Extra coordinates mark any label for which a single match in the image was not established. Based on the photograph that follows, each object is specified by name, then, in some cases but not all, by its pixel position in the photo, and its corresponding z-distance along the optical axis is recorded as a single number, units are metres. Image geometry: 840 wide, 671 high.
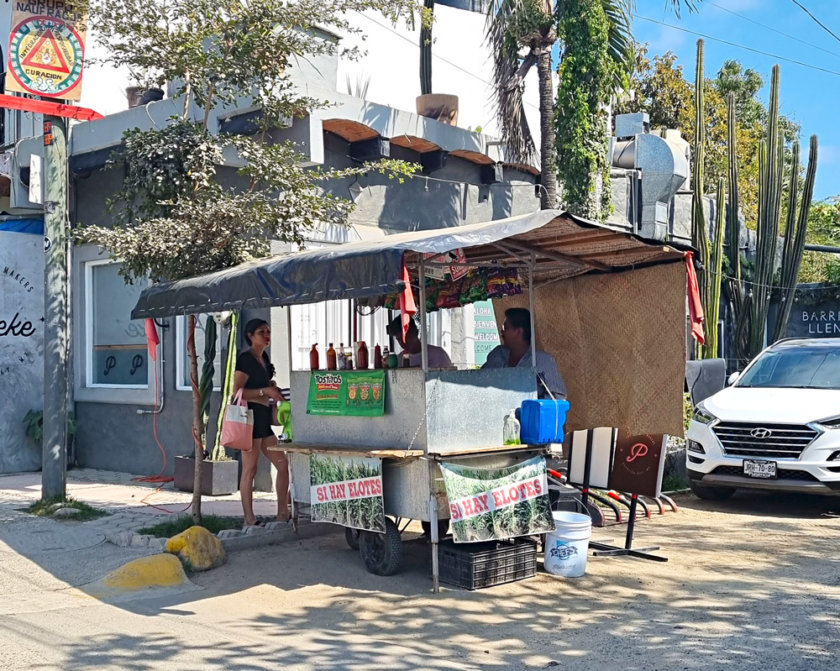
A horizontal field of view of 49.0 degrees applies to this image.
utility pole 9.36
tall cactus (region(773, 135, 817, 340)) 16.88
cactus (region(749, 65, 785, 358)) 16.23
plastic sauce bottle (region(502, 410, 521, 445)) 6.86
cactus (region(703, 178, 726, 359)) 14.66
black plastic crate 6.57
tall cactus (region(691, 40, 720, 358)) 15.25
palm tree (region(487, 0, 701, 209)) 12.23
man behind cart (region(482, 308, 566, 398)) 7.46
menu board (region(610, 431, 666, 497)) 7.41
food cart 6.20
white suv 9.32
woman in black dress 8.23
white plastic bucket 6.86
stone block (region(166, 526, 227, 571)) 7.29
